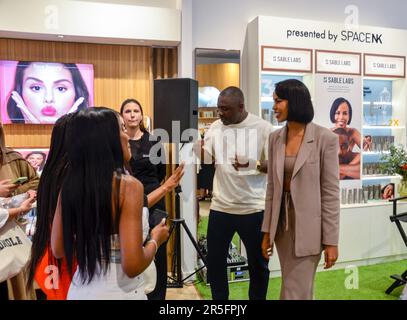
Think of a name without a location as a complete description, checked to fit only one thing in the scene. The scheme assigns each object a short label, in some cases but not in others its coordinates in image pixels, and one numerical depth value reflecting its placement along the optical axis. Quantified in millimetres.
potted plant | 3896
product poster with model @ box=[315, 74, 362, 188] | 3801
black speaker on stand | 2895
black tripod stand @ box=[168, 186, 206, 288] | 3131
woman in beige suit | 1866
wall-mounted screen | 3256
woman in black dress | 2627
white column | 3387
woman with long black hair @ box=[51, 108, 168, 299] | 1185
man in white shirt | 2385
